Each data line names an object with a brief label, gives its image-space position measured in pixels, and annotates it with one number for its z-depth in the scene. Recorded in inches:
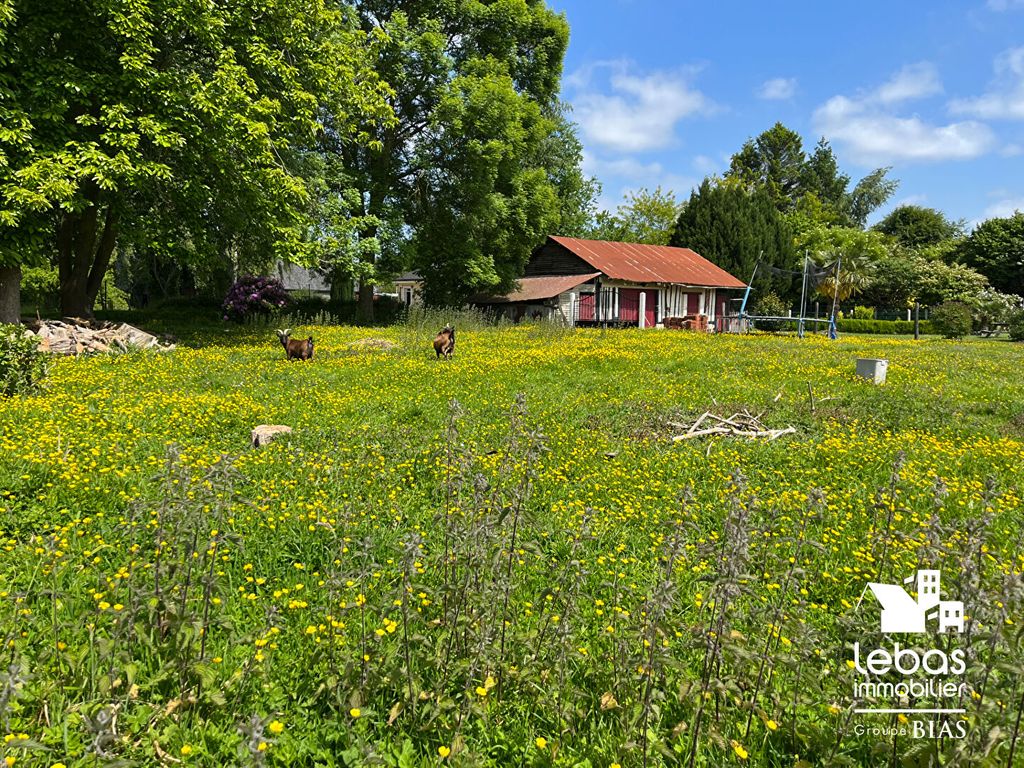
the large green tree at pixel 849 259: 1924.2
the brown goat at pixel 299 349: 598.2
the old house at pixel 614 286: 1354.6
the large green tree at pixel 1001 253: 2017.7
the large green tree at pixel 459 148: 1069.8
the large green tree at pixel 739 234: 1841.8
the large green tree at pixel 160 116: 532.1
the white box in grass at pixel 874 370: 528.2
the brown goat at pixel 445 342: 645.3
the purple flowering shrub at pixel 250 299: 1127.0
